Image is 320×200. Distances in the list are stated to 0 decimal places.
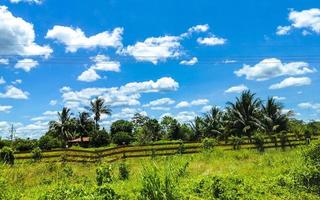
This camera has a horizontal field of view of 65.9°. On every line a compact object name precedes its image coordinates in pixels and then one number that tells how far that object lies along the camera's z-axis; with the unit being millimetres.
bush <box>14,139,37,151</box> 31618
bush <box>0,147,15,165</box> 15365
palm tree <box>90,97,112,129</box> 43972
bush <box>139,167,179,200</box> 5057
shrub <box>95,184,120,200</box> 5968
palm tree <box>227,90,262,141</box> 29351
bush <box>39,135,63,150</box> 33579
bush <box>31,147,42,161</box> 17015
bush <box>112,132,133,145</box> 36208
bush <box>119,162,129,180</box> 10683
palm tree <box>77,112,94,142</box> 42629
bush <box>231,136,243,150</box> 18726
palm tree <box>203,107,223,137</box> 35763
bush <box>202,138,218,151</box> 18292
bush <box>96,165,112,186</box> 9406
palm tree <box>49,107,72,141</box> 42484
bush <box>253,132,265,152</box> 18731
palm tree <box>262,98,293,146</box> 29084
